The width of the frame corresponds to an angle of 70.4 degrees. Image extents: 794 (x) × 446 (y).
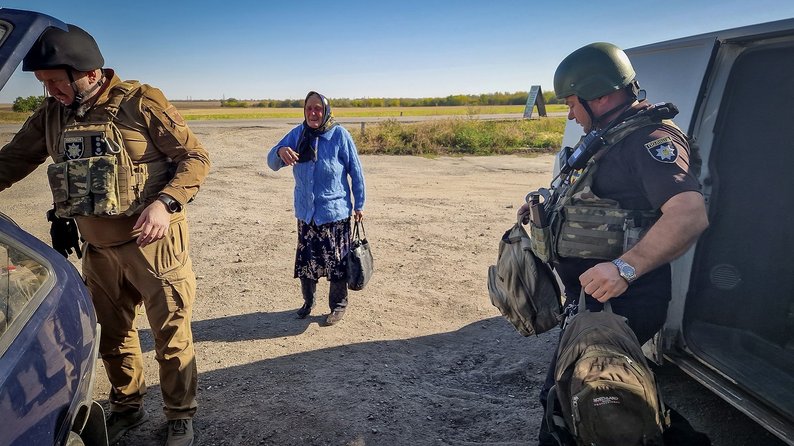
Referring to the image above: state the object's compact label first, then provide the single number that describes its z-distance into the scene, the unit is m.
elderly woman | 4.58
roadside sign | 27.20
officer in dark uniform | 2.07
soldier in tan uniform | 2.64
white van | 2.78
